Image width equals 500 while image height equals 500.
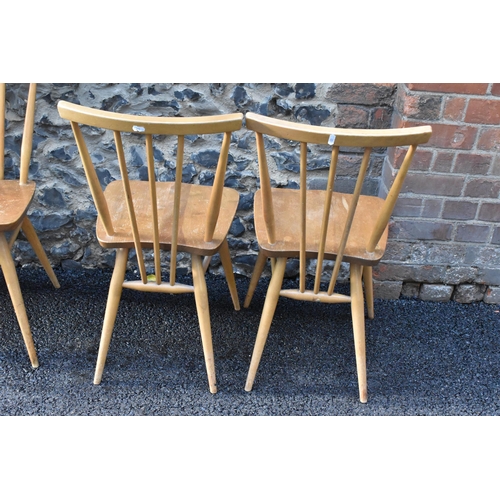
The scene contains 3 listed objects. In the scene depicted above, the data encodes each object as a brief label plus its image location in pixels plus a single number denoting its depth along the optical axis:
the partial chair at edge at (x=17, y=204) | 1.77
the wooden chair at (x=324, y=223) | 1.37
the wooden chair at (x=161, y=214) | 1.37
